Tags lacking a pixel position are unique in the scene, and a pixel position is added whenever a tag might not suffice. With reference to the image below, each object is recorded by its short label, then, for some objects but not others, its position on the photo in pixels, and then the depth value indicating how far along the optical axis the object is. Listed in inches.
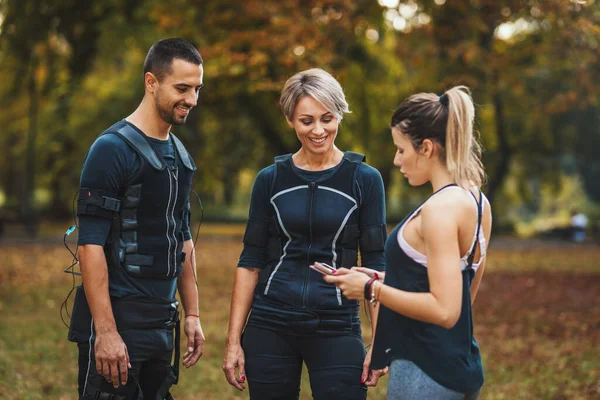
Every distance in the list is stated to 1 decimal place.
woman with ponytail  111.7
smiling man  142.3
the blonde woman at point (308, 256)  146.9
